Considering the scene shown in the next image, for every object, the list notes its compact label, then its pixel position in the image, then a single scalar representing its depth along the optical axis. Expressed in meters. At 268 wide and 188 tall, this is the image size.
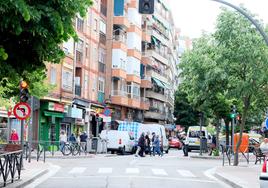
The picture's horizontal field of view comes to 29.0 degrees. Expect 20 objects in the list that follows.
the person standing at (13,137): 28.44
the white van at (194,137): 45.88
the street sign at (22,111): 17.53
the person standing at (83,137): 36.17
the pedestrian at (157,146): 36.05
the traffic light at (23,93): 17.68
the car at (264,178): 11.15
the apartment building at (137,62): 53.38
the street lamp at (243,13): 14.48
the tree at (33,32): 9.40
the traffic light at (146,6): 14.75
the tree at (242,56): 23.70
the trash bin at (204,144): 36.89
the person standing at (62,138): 30.59
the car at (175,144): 60.53
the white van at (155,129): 41.96
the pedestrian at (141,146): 33.39
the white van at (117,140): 37.22
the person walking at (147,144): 35.04
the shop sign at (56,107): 39.00
